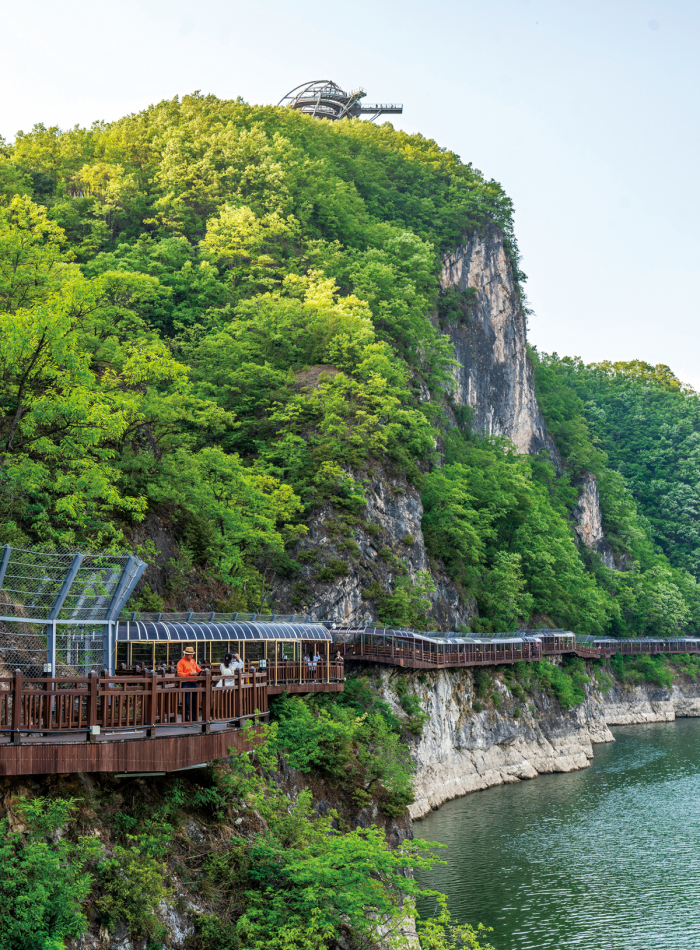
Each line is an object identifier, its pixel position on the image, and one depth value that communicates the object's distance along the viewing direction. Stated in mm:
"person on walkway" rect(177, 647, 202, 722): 19094
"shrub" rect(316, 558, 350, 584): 45312
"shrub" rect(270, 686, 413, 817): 25141
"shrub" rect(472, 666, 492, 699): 54312
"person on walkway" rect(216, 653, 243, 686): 20016
